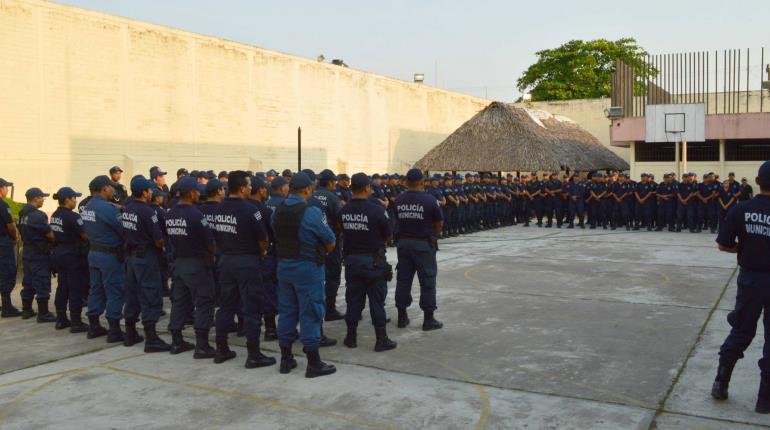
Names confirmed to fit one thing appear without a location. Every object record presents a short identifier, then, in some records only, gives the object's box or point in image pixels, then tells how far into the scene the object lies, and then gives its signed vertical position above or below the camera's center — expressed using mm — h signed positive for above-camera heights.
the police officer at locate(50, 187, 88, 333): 7930 -888
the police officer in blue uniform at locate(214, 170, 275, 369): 6309 -760
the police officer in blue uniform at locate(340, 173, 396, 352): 6824 -787
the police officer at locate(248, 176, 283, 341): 7328 -1093
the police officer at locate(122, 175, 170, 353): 7051 -894
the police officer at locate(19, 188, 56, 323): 8446 -820
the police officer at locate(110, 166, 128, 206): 10578 -34
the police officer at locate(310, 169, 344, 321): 7730 -851
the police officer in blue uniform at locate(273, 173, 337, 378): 6078 -825
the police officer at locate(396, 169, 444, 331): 7770 -772
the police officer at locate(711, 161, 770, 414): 5043 -825
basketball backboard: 19844 +1746
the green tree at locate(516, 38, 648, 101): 46781 +8240
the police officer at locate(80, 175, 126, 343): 7402 -817
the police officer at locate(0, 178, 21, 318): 8734 -969
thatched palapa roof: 23375 +1290
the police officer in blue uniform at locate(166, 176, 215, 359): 6715 -824
